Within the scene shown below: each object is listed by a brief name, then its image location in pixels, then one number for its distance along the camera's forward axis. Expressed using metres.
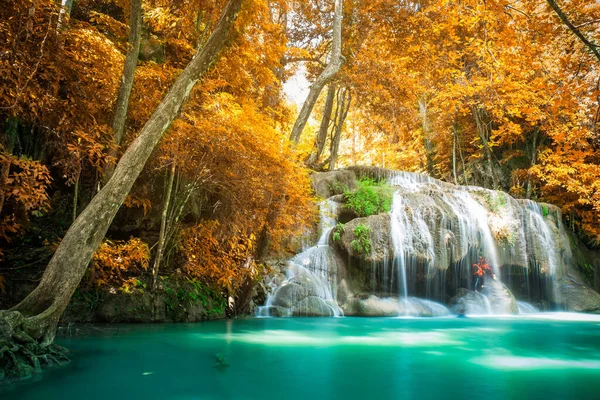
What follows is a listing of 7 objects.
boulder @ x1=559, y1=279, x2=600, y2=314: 13.63
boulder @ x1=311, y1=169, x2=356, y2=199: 14.38
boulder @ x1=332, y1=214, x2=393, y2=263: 11.38
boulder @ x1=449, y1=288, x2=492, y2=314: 11.95
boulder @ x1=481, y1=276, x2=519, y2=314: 12.37
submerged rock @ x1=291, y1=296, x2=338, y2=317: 9.76
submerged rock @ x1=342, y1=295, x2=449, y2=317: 10.74
